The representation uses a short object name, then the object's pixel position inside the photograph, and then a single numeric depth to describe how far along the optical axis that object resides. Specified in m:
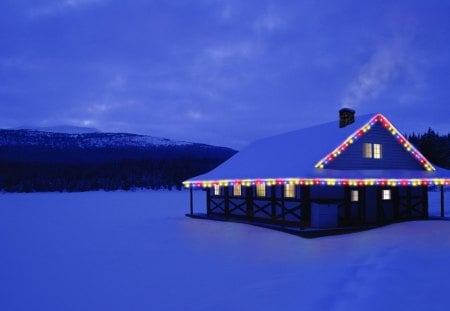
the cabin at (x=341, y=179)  19.69
